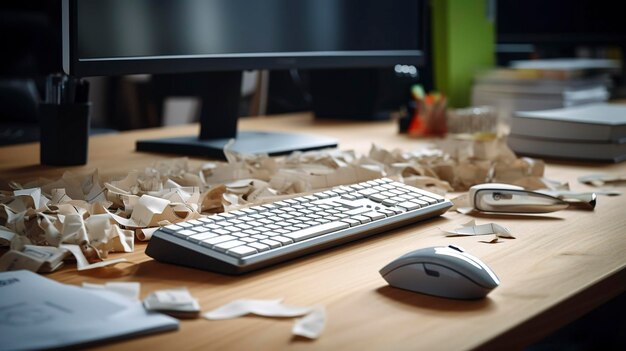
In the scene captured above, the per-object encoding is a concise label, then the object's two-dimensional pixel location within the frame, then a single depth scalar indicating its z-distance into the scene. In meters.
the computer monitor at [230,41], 1.11
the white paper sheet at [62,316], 0.55
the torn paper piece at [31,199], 0.87
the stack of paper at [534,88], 1.96
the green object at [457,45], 2.05
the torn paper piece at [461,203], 1.01
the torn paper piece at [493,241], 0.85
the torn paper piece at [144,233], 0.84
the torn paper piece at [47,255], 0.73
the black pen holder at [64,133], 1.20
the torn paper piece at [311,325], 0.58
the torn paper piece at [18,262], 0.72
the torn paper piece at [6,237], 0.79
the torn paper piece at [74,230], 0.77
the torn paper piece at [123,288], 0.65
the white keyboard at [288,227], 0.73
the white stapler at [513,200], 0.98
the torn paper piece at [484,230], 0.88
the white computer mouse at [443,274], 0.66
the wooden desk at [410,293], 0.58
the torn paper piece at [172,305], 0.62
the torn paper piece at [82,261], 0.73
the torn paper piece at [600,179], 1.20
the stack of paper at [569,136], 1.39
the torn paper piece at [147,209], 0.87
